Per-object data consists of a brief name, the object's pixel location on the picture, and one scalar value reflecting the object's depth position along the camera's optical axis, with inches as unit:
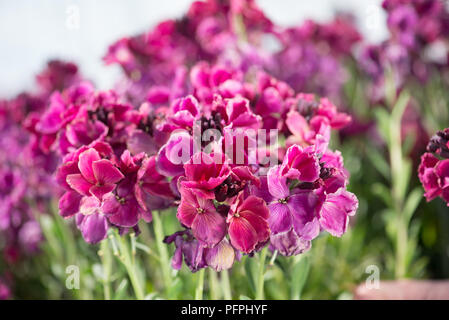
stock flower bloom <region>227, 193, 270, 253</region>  12.1
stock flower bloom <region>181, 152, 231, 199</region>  11.9
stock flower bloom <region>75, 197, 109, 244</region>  13.3
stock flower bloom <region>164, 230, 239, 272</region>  12.5
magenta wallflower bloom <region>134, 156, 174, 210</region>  12.9
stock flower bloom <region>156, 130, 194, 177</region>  12.5
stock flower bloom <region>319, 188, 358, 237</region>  12.4
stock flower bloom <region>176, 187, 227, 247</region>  12.1
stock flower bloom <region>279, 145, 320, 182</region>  12.1
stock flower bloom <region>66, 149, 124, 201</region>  12.7
